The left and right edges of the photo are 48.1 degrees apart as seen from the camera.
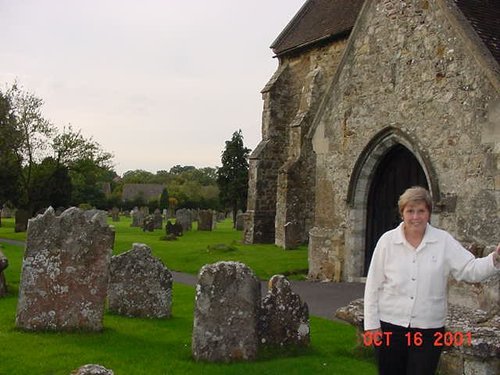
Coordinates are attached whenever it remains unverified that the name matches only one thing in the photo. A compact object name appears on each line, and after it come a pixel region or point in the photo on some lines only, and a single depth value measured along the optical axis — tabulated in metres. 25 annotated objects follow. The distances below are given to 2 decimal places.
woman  3.82
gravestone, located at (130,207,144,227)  36.50
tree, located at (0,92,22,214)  29.93
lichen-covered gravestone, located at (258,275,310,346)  6.65
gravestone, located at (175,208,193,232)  30.83
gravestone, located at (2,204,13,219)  56.44
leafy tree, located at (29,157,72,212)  36.00
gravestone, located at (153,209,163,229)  32.53
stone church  9.70
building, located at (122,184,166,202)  76.14
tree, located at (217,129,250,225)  43.38
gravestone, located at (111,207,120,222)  47.52
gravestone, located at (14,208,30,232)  31.77
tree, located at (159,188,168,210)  63.65
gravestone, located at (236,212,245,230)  36.16
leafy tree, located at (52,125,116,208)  38.12
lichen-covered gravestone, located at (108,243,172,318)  8.38
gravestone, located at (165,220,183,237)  26.38
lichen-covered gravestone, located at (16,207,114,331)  7.20
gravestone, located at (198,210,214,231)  32.22
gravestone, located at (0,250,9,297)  9.27
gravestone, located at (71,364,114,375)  3.70
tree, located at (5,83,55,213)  34.38
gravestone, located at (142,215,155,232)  31.28
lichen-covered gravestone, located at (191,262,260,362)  6.28
